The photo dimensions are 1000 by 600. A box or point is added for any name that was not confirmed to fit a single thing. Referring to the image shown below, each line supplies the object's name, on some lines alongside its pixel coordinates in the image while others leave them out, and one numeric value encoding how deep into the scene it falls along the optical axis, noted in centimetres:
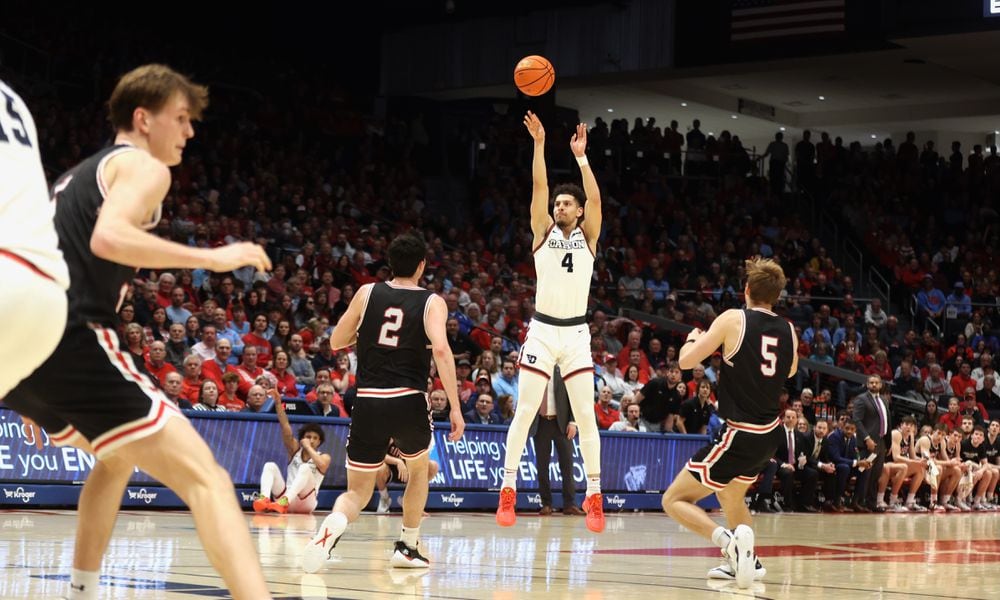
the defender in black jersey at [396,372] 800
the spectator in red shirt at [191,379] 1398
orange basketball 1137
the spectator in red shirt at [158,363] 1377
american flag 2425
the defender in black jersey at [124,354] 413
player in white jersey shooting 977
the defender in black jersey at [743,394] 820
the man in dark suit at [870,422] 1958
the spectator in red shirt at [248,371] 1481
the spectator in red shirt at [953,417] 2277
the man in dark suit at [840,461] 1948
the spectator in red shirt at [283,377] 1541
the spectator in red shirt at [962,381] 2456
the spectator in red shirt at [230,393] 1432
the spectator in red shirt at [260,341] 1591
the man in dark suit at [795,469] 1884
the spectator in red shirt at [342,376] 1576
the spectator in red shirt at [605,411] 1788
